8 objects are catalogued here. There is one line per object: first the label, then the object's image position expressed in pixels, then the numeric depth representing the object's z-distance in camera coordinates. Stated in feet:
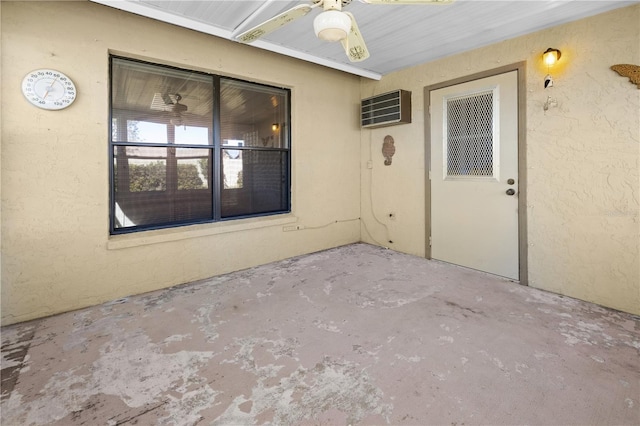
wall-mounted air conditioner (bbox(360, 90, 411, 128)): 13.76
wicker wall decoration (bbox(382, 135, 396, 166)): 15.05
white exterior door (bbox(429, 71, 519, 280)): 11.02
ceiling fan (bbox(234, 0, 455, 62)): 5.76
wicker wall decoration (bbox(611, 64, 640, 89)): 8.35
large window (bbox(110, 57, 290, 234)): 9.96
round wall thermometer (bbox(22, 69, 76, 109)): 8.04
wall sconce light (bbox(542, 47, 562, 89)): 9.55
